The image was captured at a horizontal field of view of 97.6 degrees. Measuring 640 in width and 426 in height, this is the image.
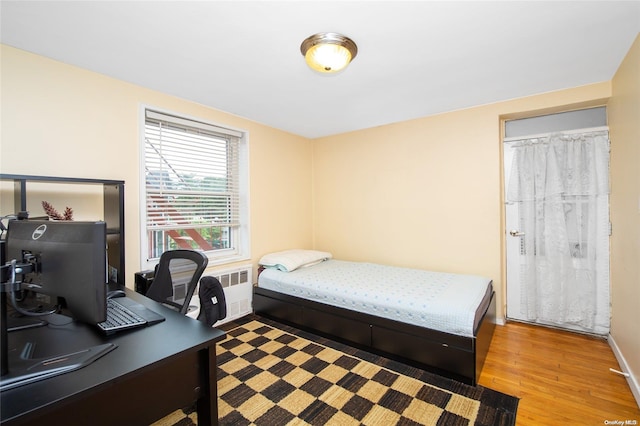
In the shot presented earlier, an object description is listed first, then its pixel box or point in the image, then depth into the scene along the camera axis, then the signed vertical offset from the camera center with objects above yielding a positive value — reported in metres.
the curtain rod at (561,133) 2.69 +0.78
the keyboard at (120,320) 1.18 -0.48
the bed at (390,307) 2.11 -0.86
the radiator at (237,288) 3.14 -0.88
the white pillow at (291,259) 3.29 -0.58
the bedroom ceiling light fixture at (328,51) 1.81 +1.09
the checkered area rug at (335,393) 1.73 -1.27
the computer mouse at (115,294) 1.67 -0.49
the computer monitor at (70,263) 0.93 -0.17
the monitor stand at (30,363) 0.85 -0.49
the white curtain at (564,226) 2.66 -0.17
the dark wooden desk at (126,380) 0.79 -0.51
